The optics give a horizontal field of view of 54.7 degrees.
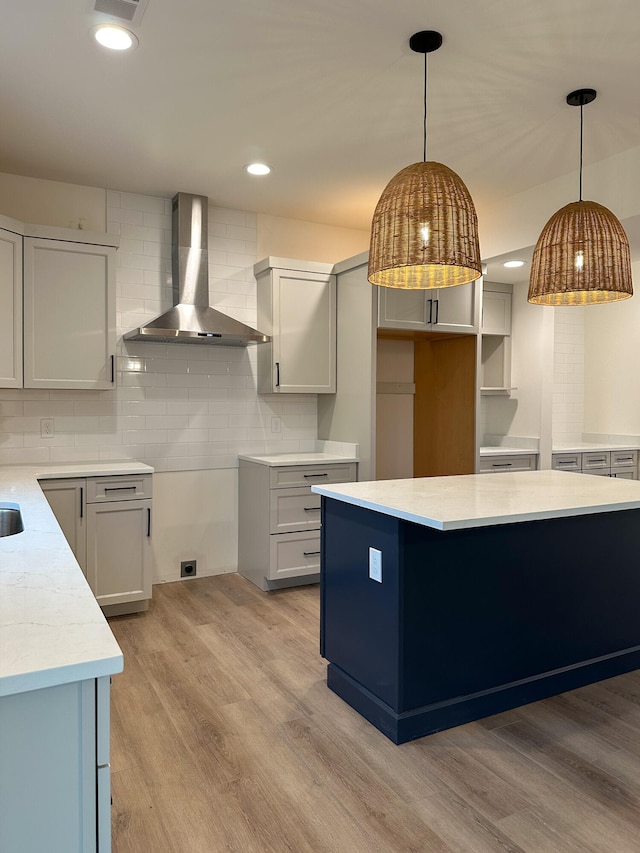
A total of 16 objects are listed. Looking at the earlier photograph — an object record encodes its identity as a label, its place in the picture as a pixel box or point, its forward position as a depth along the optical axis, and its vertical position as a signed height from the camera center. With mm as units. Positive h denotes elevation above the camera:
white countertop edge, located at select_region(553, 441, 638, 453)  5342 -255
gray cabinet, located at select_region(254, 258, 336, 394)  4520 +680
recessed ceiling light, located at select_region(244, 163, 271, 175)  3854 +1564
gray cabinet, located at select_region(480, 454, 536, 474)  4895 -367
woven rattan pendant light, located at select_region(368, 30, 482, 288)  2166 +695
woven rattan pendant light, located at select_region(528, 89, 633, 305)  2613 +708
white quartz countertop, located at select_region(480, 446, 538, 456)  4922 -265
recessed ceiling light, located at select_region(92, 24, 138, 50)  2451 +1534
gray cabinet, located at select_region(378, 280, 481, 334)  4297 +782
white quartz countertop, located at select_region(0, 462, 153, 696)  968 -387
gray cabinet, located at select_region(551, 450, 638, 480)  5301 -388
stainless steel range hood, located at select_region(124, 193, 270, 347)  4137 +934
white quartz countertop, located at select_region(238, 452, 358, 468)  4238 -297
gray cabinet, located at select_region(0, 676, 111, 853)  953 -563
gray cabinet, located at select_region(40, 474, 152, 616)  3594 -689
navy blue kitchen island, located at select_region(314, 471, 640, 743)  2354 -745
